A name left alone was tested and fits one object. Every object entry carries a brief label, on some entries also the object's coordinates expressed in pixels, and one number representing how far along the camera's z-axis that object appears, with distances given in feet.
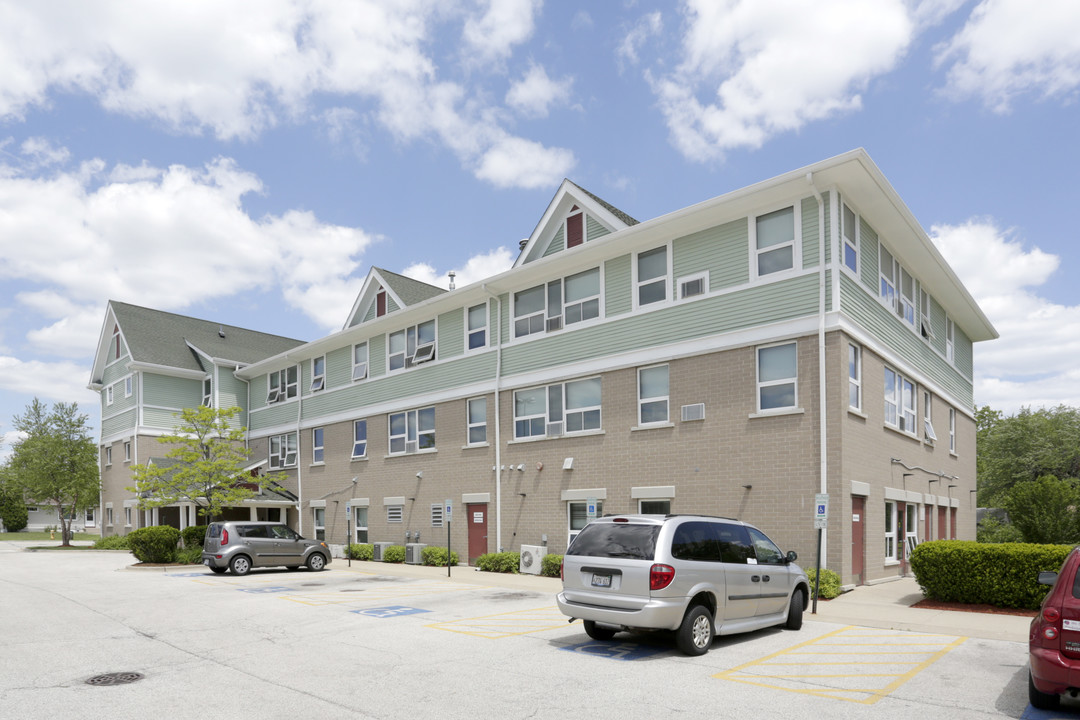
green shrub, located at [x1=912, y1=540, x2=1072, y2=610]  46.06
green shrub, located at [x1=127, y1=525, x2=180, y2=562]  91.09
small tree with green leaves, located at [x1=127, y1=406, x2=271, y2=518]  100.12
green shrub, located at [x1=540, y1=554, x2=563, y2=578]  69.87
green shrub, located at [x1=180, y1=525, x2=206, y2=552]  95.66
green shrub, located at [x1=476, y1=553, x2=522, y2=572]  74.28
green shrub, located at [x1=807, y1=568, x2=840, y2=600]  51.75
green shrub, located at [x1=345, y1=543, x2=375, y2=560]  94.38
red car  22.57
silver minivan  32.48
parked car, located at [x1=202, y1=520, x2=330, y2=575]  75.25
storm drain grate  28.28
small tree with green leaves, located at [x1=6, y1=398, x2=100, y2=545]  147.74
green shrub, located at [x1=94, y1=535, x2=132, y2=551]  128.67
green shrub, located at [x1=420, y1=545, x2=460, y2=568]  83.92
